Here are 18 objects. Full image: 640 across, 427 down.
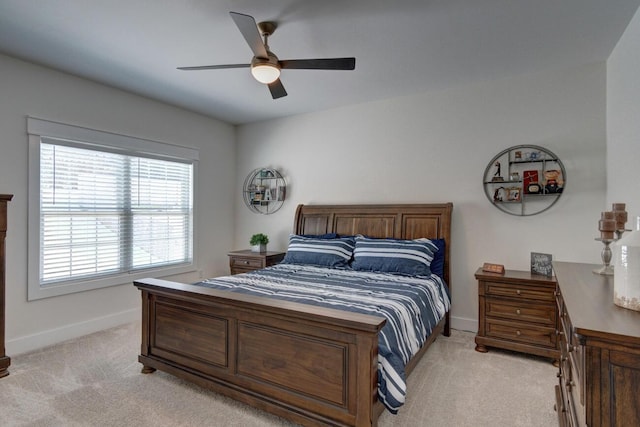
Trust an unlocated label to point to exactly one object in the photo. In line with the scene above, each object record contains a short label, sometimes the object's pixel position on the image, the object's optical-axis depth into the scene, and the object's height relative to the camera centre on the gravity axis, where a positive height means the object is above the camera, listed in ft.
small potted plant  14.98 -1.33
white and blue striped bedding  5.98 -1.94
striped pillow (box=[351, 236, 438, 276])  10.57 -1.38
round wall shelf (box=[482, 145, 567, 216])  10.46 +1.14
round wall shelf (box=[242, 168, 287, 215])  15.96 +1.08
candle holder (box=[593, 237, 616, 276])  6.12 -0.81
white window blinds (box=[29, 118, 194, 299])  10.75 -0.05
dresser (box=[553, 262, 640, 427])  3.28 -1.48
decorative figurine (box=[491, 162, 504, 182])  11.19 +1.34
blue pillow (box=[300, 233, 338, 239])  13.32 -0.90
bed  5.77 -2.80
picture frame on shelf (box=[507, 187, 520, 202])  10.90 +0.68
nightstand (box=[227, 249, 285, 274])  14.03 -2.01
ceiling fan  7.11 +3.42
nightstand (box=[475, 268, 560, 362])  9.29 -2.82
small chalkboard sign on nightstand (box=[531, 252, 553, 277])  9.91 -1.44
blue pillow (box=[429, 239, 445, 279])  11.22 -1.56
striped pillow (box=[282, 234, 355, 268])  11.96 -1.41
